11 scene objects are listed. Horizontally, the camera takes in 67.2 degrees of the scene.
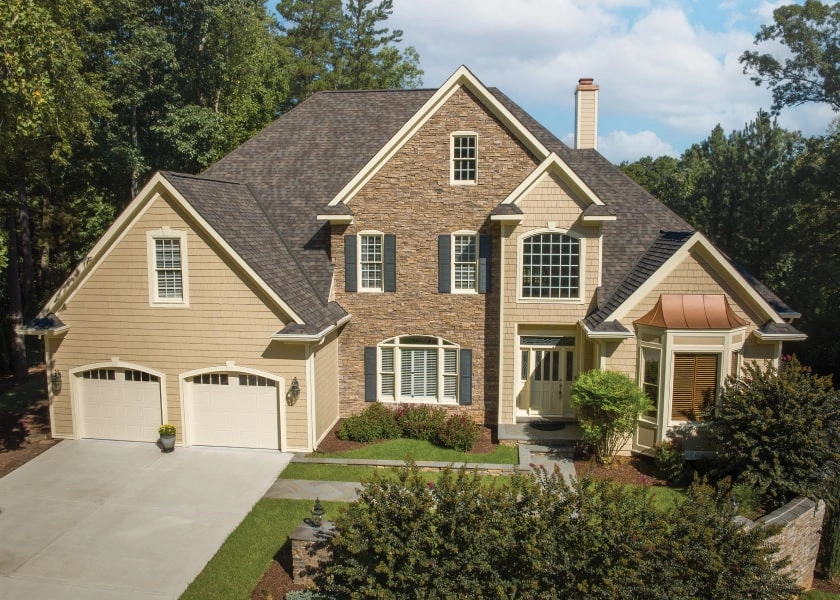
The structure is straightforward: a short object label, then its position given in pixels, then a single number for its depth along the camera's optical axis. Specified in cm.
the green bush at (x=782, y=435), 1371
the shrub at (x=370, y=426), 1811
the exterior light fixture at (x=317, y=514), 1139
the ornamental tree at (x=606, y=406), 1589
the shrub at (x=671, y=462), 1552
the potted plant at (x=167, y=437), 1714
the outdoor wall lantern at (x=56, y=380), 1800
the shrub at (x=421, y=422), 1819
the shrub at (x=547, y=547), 943
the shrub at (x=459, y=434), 1747
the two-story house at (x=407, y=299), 1650
